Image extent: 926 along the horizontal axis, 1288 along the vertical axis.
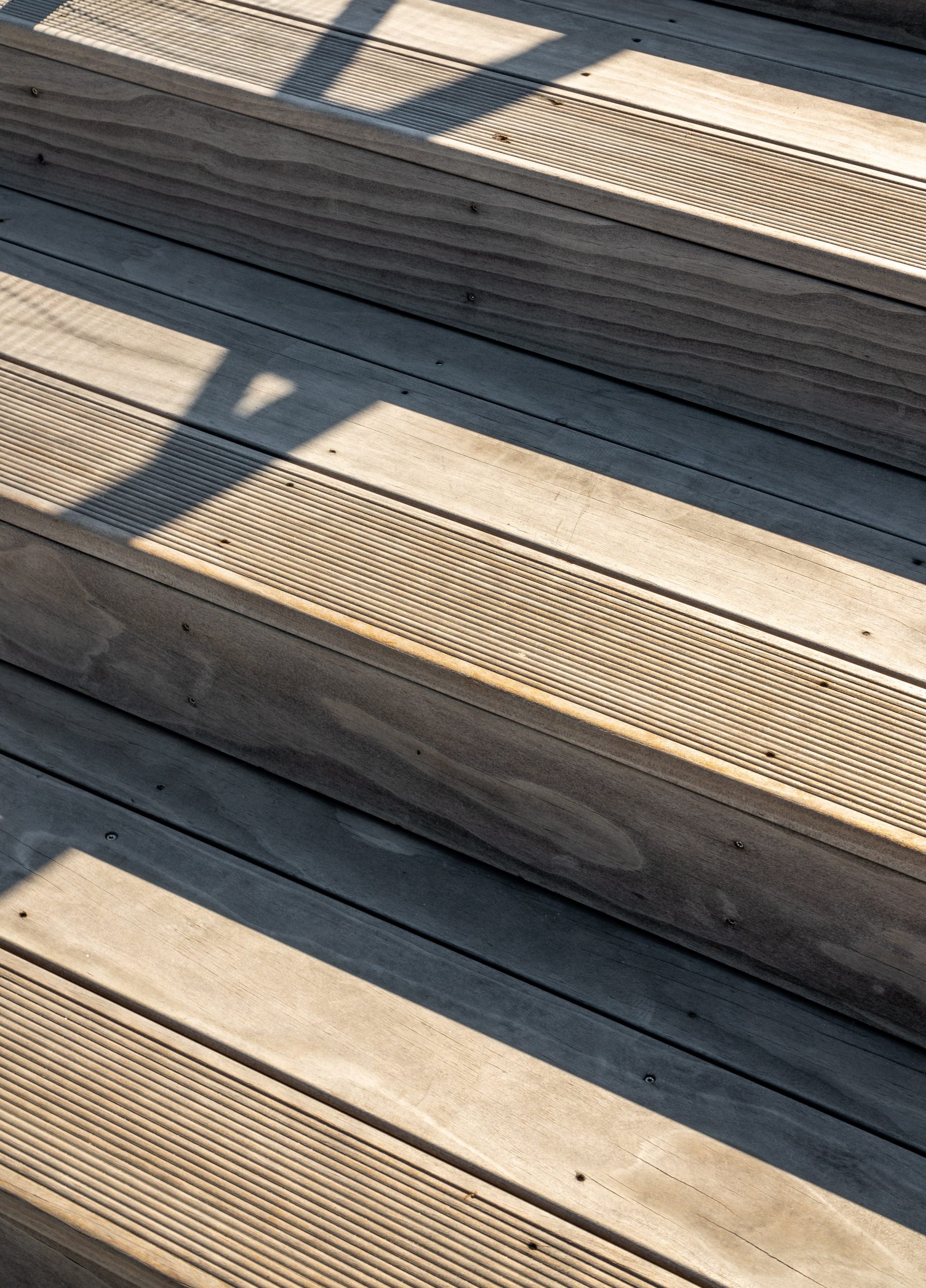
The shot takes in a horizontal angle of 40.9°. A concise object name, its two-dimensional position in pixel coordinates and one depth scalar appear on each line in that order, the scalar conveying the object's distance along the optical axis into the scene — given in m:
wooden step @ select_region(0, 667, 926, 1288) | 1.03
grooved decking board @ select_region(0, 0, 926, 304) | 1.43
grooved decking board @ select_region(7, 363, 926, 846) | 1.15
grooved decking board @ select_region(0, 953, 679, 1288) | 1.01
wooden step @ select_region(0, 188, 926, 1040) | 1.15
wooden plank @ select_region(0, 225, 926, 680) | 1.30
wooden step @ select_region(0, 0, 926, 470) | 1.44
